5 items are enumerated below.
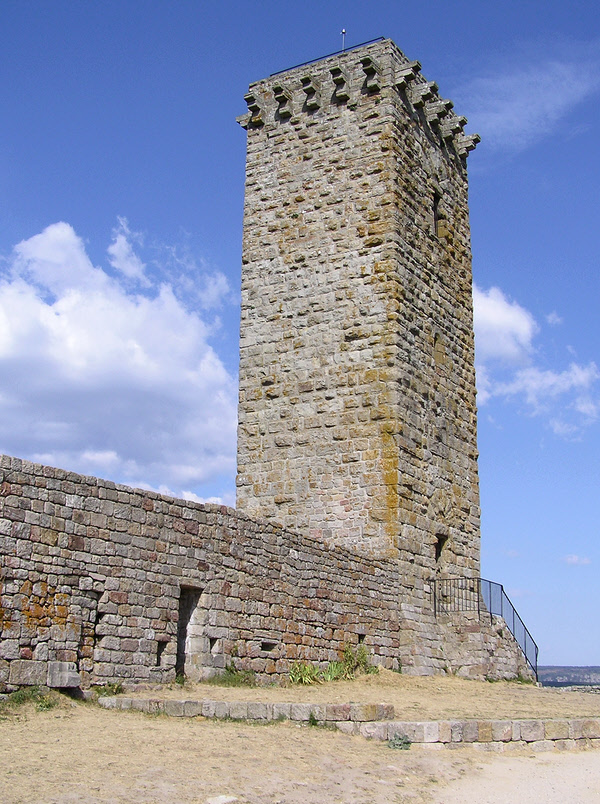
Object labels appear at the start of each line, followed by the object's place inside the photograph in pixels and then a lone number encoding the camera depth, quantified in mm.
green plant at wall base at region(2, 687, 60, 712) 7852
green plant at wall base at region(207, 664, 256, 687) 10086
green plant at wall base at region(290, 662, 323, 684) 11250
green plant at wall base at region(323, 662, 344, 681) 11750
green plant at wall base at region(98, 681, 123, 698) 8738
